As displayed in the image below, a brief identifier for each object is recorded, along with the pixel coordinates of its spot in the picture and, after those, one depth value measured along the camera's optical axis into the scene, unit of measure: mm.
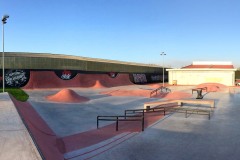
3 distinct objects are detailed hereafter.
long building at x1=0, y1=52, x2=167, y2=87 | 28749
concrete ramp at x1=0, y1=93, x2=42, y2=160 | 4497
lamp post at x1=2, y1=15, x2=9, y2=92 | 15993
